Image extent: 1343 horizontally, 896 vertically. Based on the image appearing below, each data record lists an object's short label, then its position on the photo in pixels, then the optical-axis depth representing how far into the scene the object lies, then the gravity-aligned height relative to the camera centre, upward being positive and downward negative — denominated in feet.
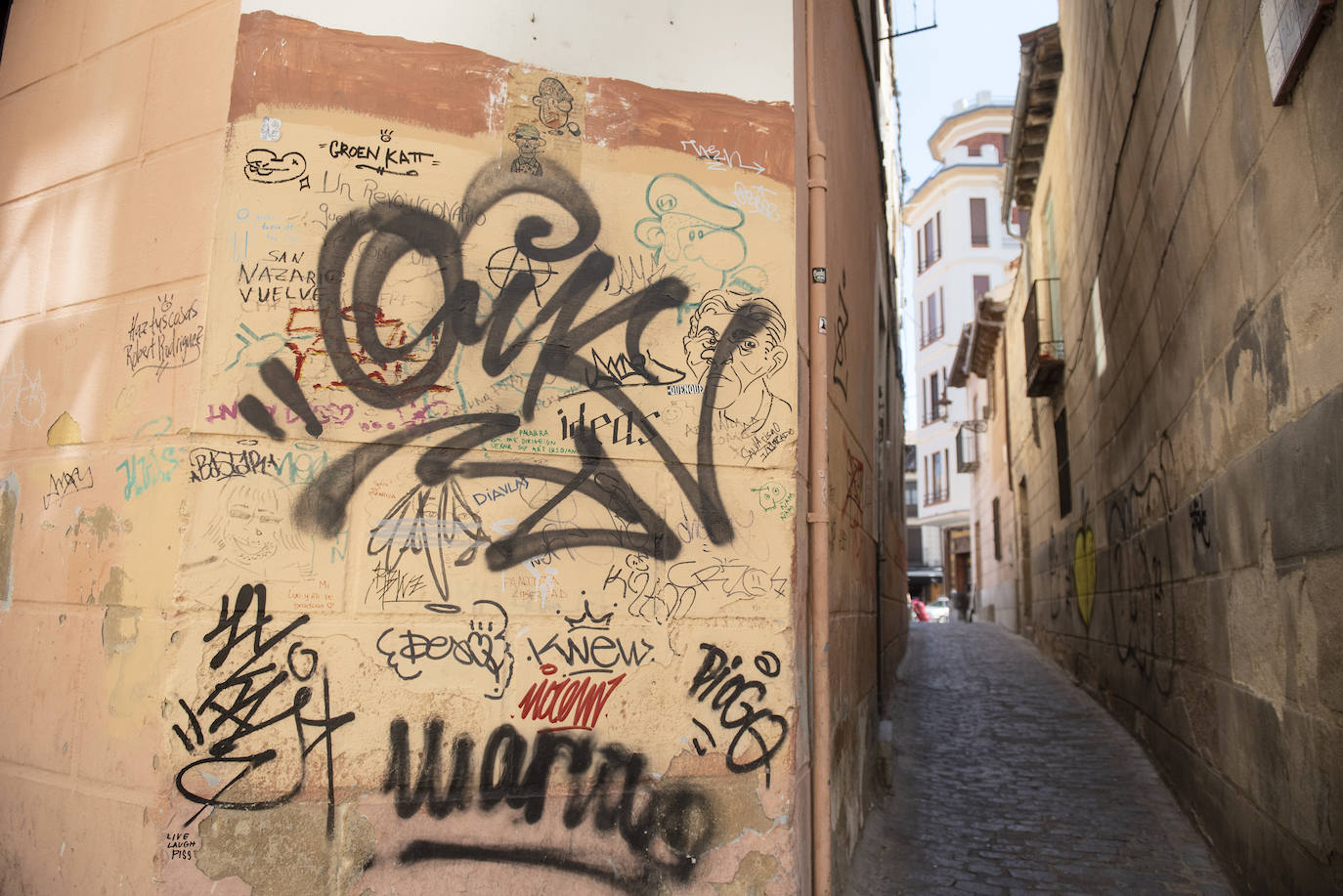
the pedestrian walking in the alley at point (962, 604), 91.81 +1.41
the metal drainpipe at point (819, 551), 13.69 +0.92
